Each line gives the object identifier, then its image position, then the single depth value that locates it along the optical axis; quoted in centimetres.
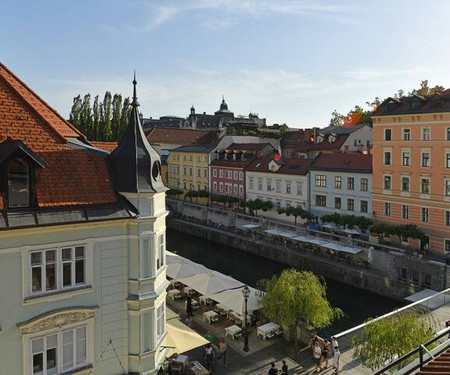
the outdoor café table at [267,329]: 2227
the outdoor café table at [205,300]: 2772
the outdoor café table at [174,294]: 2894
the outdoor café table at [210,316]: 2527
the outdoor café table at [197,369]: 1823
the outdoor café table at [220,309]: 2580
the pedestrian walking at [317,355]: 1896
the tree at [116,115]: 7362
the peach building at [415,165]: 3700
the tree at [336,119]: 9506
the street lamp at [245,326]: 2138
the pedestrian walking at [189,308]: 2583
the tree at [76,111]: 7244
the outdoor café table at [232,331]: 2277
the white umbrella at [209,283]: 2665
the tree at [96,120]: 7131
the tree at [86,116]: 7212
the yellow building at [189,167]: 6862
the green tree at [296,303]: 2112
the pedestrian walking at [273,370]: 1773
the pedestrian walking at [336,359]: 1800
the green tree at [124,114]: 7438
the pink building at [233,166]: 6141
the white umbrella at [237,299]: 2362
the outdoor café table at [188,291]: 2933
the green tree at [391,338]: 1473
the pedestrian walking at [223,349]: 2009
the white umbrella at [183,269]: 2944
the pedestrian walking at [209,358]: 1930
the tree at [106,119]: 7078
